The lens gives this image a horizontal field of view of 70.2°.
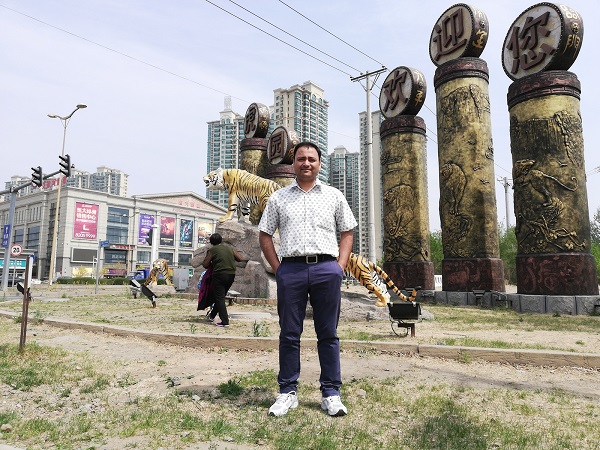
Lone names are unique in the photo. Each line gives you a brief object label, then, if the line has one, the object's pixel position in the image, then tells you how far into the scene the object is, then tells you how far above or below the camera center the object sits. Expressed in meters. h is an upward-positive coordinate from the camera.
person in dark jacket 7.46 +0.07
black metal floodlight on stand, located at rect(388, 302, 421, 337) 6.59 -0.51
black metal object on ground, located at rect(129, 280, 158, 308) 11.46 -0.47
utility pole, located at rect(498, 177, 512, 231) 45.33 +9.84
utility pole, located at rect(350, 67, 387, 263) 21.84 +4.43
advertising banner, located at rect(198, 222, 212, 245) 71.00 +8.26
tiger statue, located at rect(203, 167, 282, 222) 16.16 +3.46
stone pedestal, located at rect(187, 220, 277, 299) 13.73 +0.41
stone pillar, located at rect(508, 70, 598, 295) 12.61 +2.68
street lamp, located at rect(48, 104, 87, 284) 28.18 +10.44
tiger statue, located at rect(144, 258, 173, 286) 21.22 +0.31
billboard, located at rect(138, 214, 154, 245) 64.81 +7.32
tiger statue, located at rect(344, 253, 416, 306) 10.42 +0.02
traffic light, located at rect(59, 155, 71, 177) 21.34 +5.56
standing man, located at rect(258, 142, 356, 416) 3.35 +0.01
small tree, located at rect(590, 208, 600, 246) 47.93 +5.61
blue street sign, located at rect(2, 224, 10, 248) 25.10 +2.40
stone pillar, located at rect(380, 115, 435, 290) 18.72 +3.25
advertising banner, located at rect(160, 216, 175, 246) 67.44 +7.27
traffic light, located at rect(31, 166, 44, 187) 20.30 +4.81
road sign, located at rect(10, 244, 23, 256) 21.22 +1.27
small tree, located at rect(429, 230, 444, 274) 45.28 +2.85
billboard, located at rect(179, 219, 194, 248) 70.19 +7.28
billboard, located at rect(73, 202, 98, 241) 56.44 +7.27
